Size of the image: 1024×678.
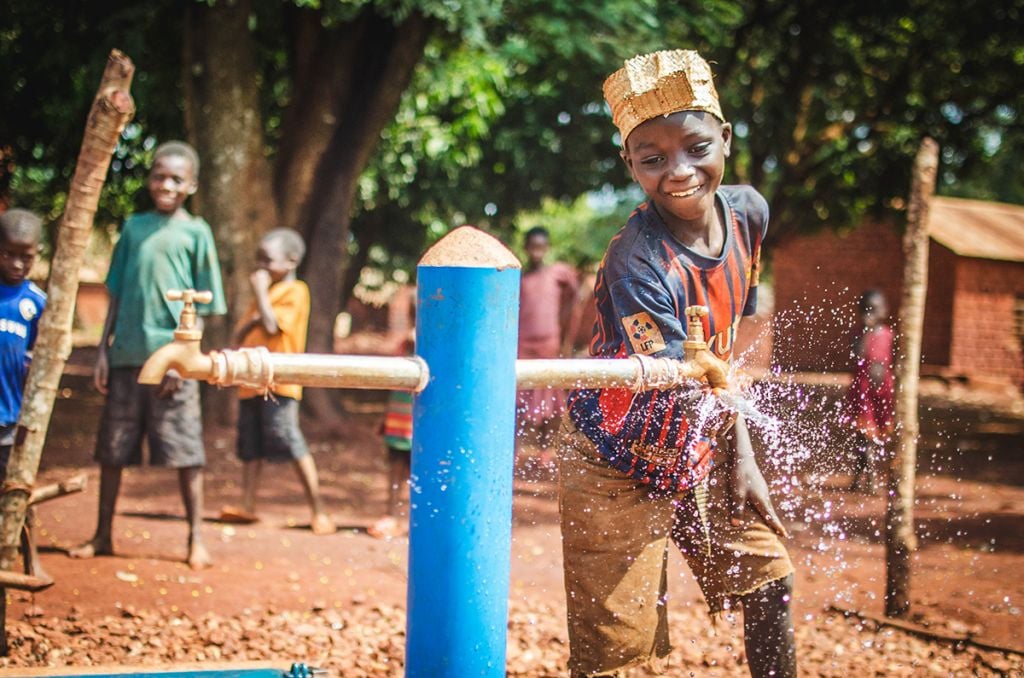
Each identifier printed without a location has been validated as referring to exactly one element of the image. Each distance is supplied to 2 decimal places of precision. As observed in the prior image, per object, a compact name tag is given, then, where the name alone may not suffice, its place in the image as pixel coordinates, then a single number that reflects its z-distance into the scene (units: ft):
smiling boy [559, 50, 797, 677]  8.76
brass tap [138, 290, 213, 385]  6.26
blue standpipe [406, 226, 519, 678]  6.55
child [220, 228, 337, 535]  18.17
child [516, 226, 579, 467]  25.84
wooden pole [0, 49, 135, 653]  11.73
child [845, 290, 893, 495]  22.66
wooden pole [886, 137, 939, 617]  14.87
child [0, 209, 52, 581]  13.57
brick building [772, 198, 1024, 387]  73.67
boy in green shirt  15.75
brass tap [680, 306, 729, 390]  7.67
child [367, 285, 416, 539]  19.40
